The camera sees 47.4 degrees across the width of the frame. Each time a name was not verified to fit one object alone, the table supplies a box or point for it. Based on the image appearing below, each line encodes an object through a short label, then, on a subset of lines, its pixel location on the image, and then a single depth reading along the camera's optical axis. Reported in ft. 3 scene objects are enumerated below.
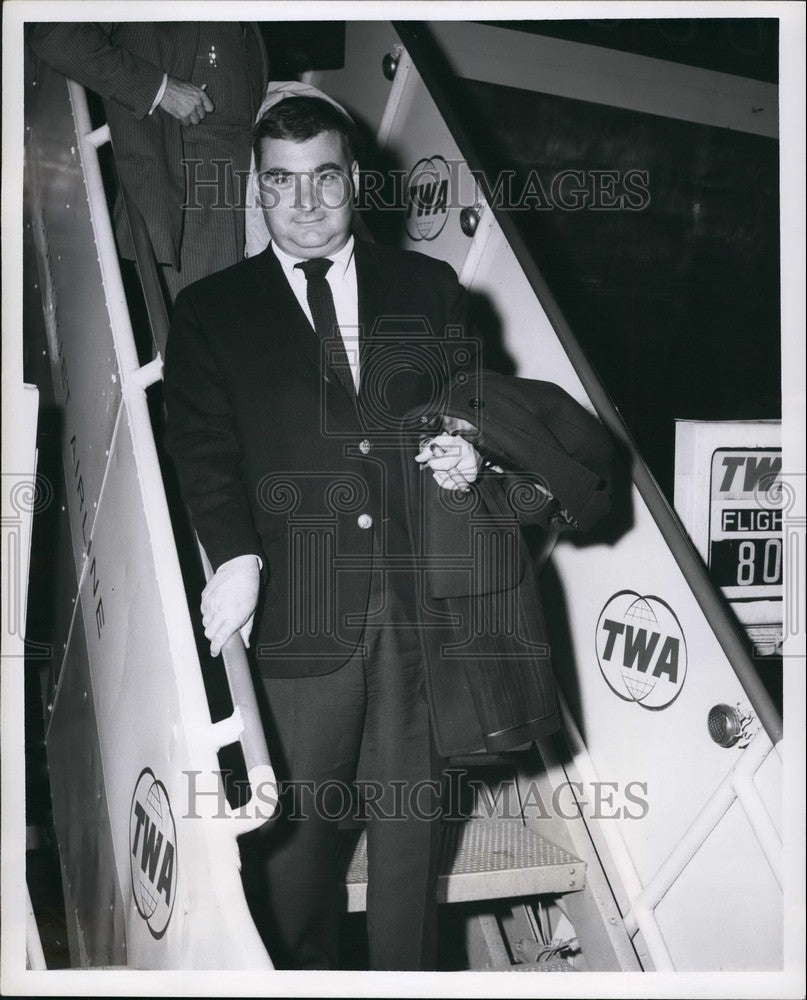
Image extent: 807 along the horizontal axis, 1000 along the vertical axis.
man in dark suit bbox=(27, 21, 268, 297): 6.13
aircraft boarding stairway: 4.70
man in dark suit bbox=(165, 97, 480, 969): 5.11
